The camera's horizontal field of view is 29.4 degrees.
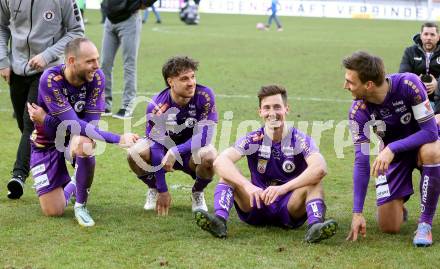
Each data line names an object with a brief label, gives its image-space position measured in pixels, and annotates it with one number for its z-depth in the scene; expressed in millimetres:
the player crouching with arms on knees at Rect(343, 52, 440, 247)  5812
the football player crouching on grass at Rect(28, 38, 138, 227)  6438
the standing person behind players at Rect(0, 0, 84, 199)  7492
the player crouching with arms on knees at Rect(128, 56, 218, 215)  6801
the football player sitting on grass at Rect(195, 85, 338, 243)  5957
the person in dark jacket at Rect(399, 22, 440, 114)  8336
